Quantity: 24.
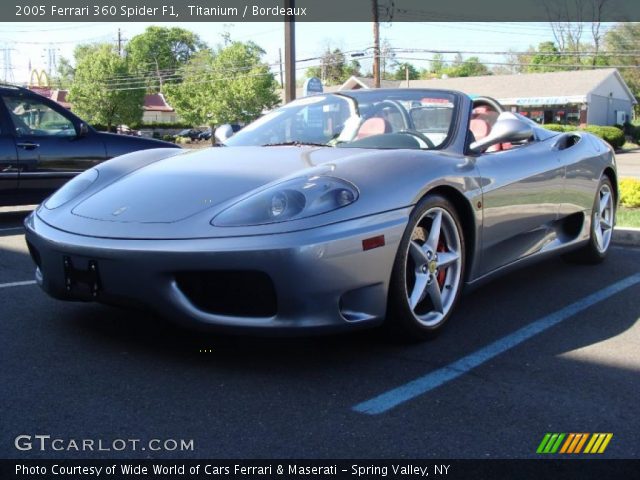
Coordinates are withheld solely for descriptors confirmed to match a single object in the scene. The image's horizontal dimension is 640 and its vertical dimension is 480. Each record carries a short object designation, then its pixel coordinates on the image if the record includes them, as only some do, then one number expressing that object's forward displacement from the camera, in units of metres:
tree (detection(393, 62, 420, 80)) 86.56
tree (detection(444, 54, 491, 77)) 102.90
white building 49.09
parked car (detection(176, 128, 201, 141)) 68.31
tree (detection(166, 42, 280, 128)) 59.09
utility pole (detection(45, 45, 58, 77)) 99.50
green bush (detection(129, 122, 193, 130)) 77.44
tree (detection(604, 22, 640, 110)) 74.38
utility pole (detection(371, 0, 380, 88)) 31.59
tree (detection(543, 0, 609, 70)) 71.00
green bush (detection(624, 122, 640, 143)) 43.94
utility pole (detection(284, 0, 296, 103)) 16.17
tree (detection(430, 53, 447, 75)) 114.56
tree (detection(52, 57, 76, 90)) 95.88
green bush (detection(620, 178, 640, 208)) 8.78
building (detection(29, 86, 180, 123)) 92.06
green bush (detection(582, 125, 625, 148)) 35.88
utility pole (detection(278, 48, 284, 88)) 61.25
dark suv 7.13
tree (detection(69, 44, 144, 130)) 60.75
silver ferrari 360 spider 2.84
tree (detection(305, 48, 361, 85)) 96.62
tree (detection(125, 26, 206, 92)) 112.69
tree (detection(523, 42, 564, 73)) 91.35
